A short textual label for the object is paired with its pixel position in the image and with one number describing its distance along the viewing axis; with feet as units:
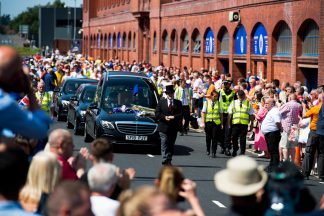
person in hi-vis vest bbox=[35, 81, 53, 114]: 77.87
